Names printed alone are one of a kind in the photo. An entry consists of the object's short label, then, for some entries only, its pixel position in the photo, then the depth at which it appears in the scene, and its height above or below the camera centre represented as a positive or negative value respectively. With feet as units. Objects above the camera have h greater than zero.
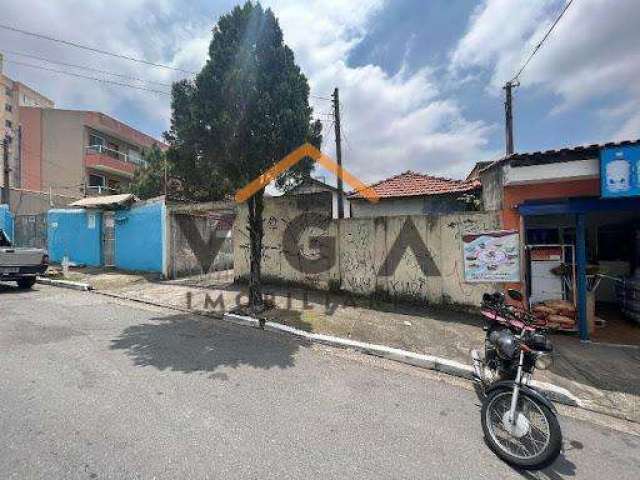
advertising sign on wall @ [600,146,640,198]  15.96 +3.65
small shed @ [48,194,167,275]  36.52 +2.00
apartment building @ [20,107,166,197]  80.79 +25.25
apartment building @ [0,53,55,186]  107.14 +56.34
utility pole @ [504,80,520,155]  41.50 +17.30
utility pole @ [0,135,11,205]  55.52 +14.53
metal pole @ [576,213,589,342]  17.90 -1.98
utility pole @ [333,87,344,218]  43.04 +13.65
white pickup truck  27.91 -1.26
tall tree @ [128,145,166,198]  64.85 +14.09
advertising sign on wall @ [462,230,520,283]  20.11 -0.77
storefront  16.47 +1.73
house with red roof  40.45 +6.51
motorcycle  8.07 -4.30
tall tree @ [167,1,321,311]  19.34 +9.17
